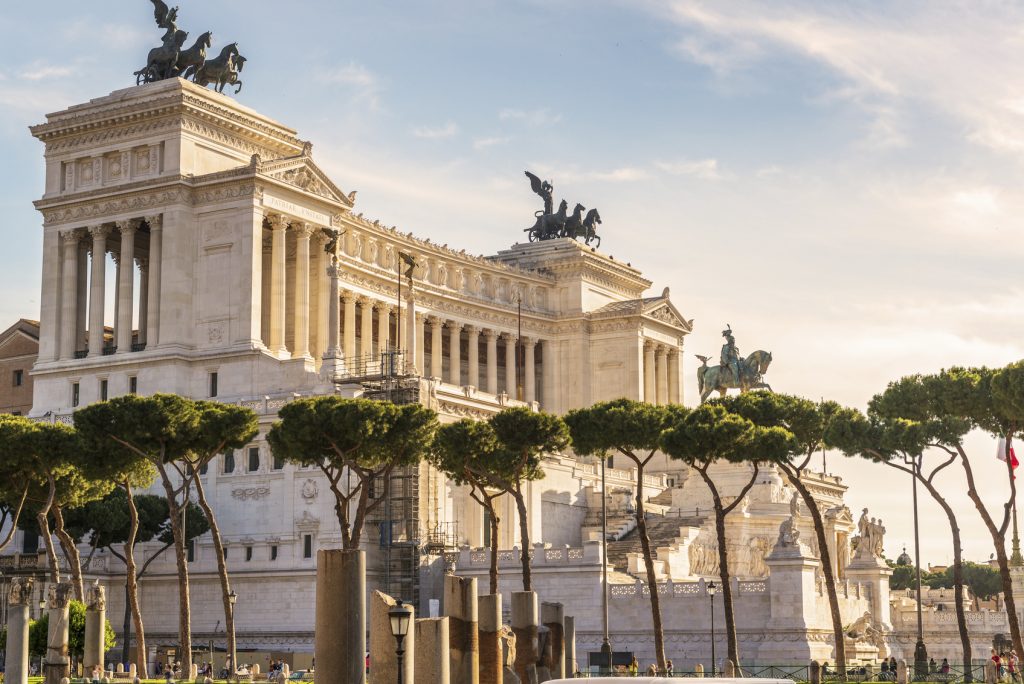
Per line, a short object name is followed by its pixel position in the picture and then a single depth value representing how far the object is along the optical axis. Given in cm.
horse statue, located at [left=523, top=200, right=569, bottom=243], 14762
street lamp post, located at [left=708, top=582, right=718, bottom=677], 6876
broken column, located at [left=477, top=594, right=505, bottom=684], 3841
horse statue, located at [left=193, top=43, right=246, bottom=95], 10881
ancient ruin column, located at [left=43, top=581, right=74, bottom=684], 4941
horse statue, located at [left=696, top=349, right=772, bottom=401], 12256
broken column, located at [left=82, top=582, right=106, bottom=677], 5409
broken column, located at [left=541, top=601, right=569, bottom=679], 4697
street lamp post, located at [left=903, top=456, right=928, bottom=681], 6867
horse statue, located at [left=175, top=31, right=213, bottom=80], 10800
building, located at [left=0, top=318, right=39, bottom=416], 11469
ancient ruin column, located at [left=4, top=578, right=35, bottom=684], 4406
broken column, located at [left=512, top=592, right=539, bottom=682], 4297
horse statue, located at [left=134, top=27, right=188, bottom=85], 10775
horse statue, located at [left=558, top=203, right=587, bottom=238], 14762
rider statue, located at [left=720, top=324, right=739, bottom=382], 12324
